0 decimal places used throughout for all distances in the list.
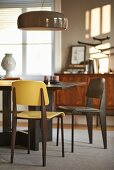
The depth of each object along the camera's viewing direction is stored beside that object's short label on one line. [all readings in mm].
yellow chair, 3473
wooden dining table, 3833
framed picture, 6395
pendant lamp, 3723
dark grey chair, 4155
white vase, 4636
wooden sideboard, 6035
